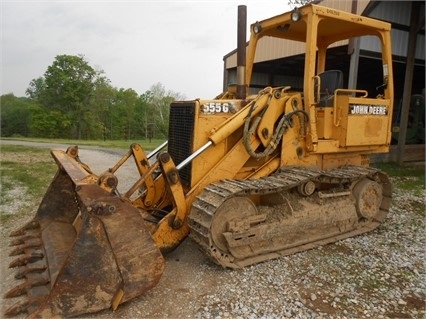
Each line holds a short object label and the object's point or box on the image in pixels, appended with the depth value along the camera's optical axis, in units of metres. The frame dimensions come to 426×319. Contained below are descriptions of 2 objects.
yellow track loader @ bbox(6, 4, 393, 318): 3.14
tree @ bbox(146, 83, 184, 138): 49.44
